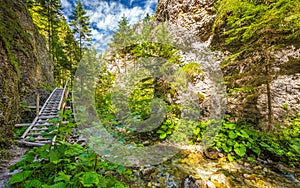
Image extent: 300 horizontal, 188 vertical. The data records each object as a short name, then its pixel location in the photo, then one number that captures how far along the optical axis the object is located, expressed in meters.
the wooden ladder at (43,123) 3.99
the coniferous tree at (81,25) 16.20
